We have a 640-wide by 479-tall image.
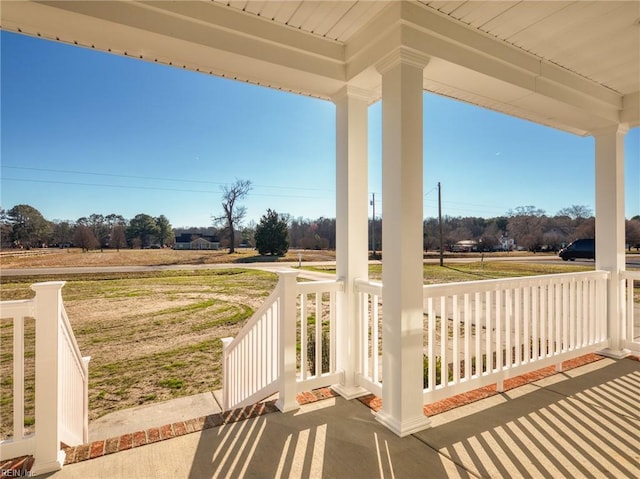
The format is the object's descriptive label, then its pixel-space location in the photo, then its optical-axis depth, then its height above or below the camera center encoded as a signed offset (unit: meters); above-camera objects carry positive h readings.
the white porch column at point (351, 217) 2.46 +0.20
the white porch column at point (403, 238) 1.89 +0.03
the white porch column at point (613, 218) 3.25 +0.25
